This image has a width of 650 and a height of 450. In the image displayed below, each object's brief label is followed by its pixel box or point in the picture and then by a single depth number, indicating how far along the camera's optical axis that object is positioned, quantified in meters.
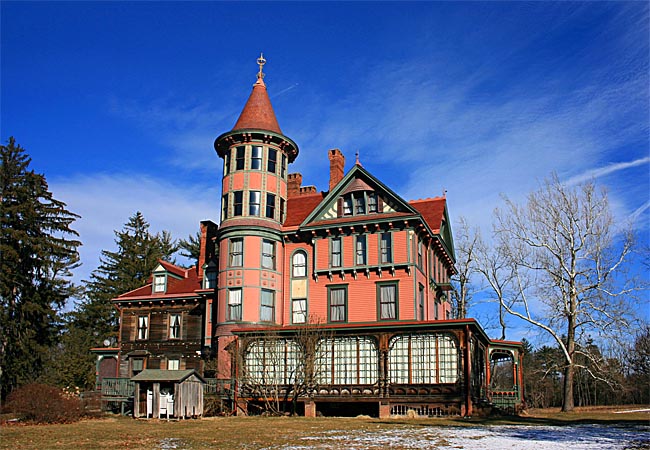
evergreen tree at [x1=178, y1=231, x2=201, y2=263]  68.31
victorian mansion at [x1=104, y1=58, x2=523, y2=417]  29.67
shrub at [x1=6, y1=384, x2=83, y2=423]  25.08
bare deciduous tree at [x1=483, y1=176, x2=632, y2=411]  39.22
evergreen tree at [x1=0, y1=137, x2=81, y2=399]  40.84
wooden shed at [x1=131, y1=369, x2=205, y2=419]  27.44
